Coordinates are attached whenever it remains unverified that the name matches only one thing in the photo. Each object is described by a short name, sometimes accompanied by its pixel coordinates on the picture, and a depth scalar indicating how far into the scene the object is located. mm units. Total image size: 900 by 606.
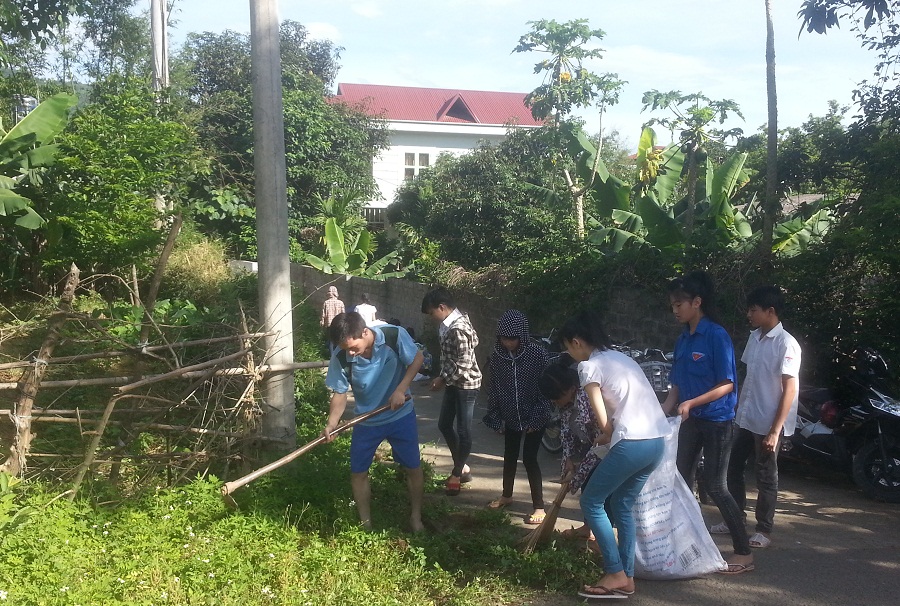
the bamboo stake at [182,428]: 6242
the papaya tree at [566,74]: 17062
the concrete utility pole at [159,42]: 16062
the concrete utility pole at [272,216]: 6707
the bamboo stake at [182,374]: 6063
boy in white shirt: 5289
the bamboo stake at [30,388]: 5906
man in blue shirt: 5512
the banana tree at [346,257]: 19953
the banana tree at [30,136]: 12266
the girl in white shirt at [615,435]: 4504
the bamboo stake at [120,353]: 6145
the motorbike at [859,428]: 6648
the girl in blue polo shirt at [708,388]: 5188
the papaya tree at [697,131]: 12617
